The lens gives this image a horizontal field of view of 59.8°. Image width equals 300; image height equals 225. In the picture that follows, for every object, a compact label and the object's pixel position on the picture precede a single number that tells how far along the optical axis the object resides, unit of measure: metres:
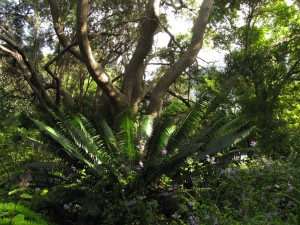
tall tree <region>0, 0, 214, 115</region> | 6.45
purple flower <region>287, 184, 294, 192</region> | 2.61
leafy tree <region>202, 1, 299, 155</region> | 6.42
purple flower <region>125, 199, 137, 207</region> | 3.41
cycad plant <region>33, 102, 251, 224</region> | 3.66
